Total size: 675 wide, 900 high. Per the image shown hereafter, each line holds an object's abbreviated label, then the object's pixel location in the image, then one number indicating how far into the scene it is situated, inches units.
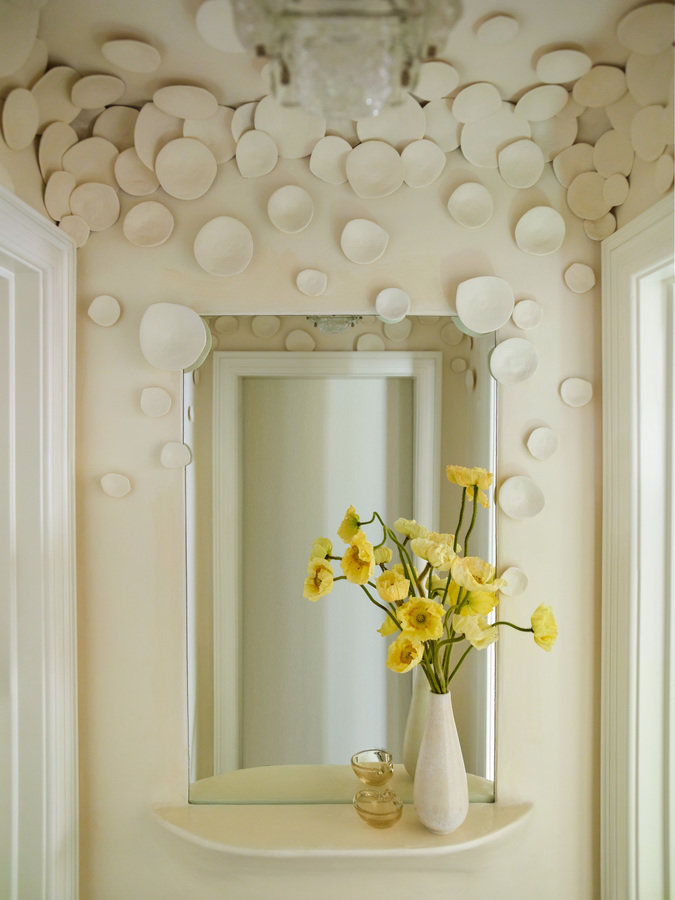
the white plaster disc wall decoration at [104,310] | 56.5
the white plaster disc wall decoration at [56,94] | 50.9
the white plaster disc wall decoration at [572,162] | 55.5
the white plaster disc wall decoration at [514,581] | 57.2
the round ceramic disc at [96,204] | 55.2
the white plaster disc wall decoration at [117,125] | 55.1
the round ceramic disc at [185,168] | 54.9
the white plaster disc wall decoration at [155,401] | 56.7
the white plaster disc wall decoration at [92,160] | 54.8
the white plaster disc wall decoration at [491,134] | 54.9
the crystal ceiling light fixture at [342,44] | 32.0
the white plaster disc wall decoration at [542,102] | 52.2
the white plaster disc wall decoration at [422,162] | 55.7
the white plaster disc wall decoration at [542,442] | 57.2
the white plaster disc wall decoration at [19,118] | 48.3
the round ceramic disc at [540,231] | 56.2
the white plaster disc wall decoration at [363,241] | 56.4
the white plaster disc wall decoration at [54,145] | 53.5
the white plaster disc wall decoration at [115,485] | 56.9
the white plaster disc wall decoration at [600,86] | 49.9
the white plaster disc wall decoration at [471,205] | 56.3
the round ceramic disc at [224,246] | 56.3
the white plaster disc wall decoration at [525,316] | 56.9
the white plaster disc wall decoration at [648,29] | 44.5
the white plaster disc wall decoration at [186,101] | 52.7
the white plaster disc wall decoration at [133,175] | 55.3
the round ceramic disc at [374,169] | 55.6
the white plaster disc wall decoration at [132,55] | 47.7
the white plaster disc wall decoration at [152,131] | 54.5
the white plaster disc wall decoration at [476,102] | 52.6
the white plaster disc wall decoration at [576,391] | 57.1
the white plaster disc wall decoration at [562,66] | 48.2
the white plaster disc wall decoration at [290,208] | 56.1
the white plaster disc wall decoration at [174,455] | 56.9
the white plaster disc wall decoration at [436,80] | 49.8
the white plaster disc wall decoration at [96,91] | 51.4
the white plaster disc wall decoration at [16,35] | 44.9
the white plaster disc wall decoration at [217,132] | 55.1
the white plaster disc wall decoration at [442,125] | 54.7
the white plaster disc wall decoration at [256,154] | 55.3
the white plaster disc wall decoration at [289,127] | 54.1
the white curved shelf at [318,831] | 53.0
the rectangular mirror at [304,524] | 58.2
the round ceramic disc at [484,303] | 56.5
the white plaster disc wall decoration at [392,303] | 56.6
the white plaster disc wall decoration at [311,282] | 56.5
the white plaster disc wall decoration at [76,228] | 55.5
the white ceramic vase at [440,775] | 52.8
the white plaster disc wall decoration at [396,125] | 54.4
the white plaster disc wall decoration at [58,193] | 54.4
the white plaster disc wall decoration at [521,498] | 57.2
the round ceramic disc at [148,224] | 56.1
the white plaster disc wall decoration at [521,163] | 55.6
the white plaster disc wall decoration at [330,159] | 55.6
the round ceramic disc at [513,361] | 56.8
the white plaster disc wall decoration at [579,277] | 56.9
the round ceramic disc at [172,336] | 56.3
